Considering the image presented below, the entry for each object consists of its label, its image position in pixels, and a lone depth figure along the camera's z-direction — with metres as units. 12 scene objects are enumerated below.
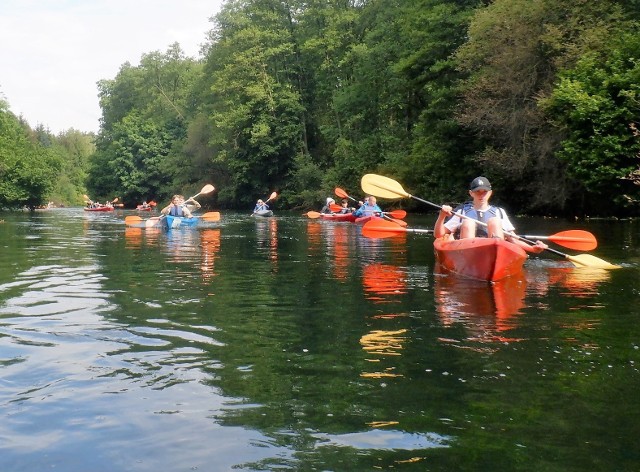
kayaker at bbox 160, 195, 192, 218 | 21.92
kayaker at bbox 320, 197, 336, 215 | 28.25
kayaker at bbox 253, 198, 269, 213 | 33.28
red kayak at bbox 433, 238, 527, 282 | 8.63
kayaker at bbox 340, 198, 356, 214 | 26.20
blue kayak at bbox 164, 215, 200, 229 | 21.03
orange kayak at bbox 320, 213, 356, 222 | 24.42
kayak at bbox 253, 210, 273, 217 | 32.84
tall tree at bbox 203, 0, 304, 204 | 43.75
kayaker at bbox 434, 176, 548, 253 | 8.93
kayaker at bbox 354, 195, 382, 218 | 22.67
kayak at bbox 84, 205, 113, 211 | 46.97
